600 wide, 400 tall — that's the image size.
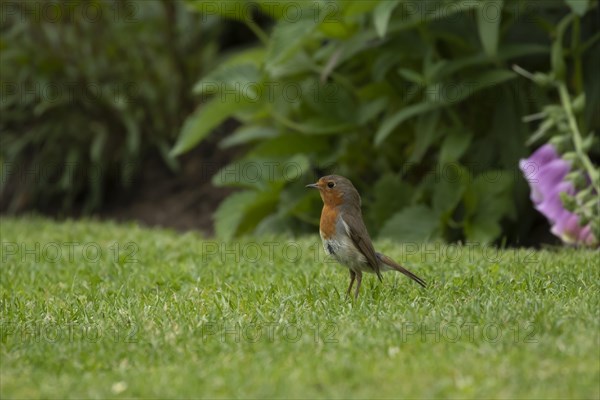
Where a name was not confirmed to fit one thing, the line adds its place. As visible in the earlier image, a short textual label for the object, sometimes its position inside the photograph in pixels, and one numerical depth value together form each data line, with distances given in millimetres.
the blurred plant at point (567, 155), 11312
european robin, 9047
